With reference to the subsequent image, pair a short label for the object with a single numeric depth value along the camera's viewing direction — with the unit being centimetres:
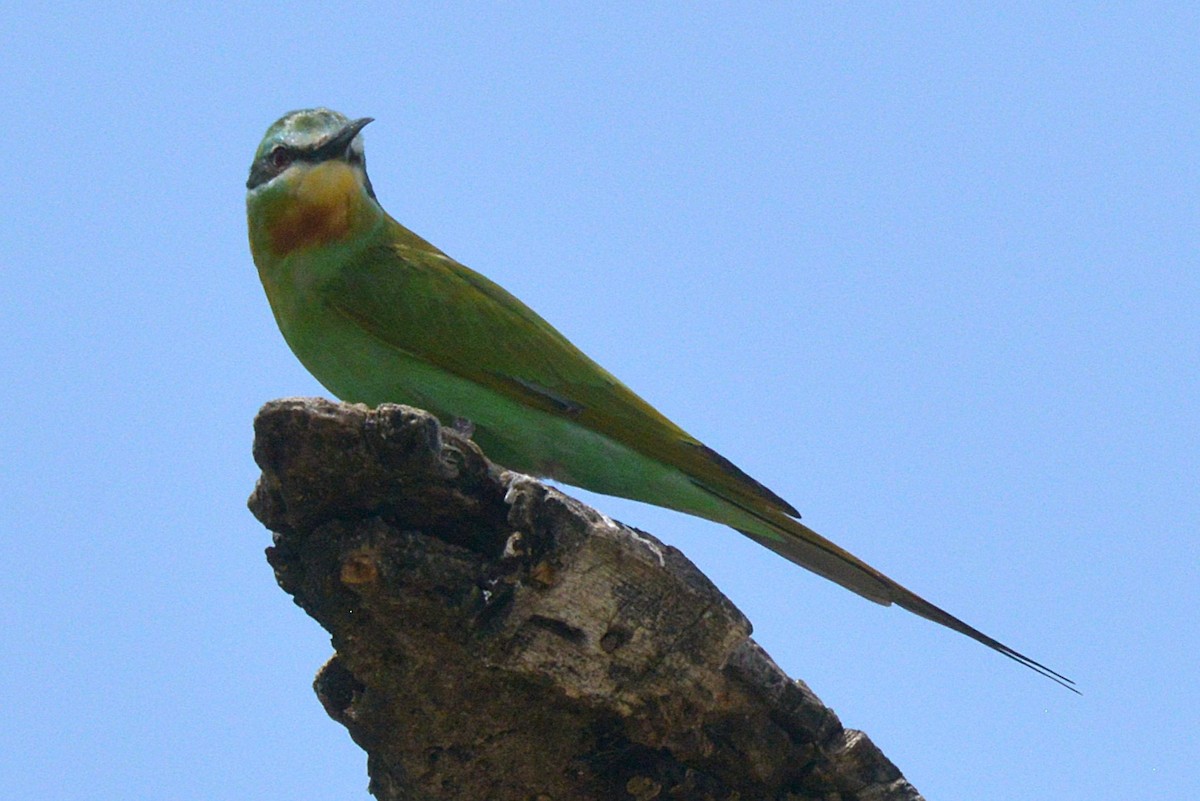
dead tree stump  721
